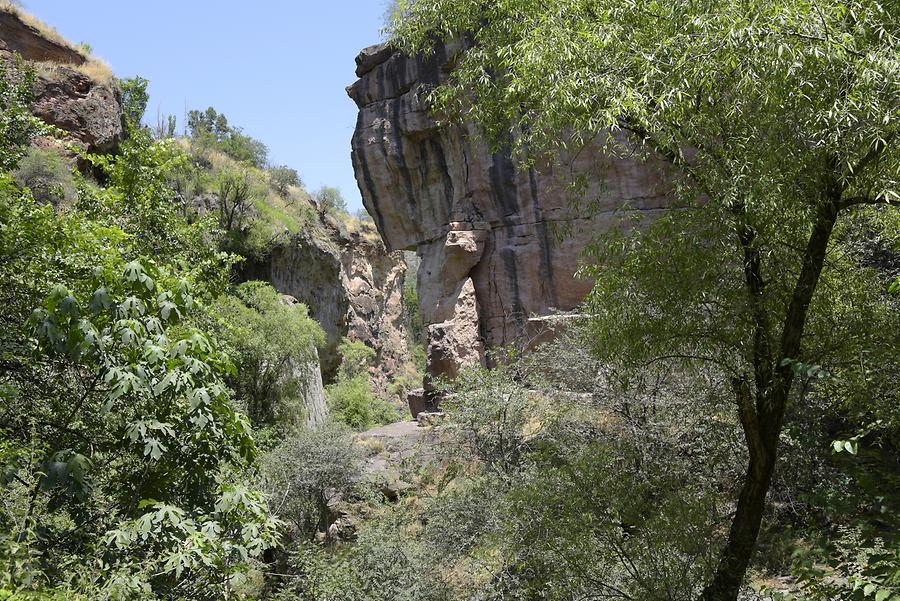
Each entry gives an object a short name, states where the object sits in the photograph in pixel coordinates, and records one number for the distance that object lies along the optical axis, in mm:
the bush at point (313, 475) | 15070
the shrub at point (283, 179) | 36875
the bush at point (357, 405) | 27406
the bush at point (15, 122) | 6562
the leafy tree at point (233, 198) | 26938
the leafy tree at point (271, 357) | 21141
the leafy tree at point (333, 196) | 45378
